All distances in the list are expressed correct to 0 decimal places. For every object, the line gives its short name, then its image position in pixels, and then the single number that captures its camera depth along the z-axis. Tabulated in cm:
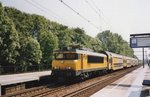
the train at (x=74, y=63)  2820
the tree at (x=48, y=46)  5435
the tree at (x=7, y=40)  4219
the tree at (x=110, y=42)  11544
